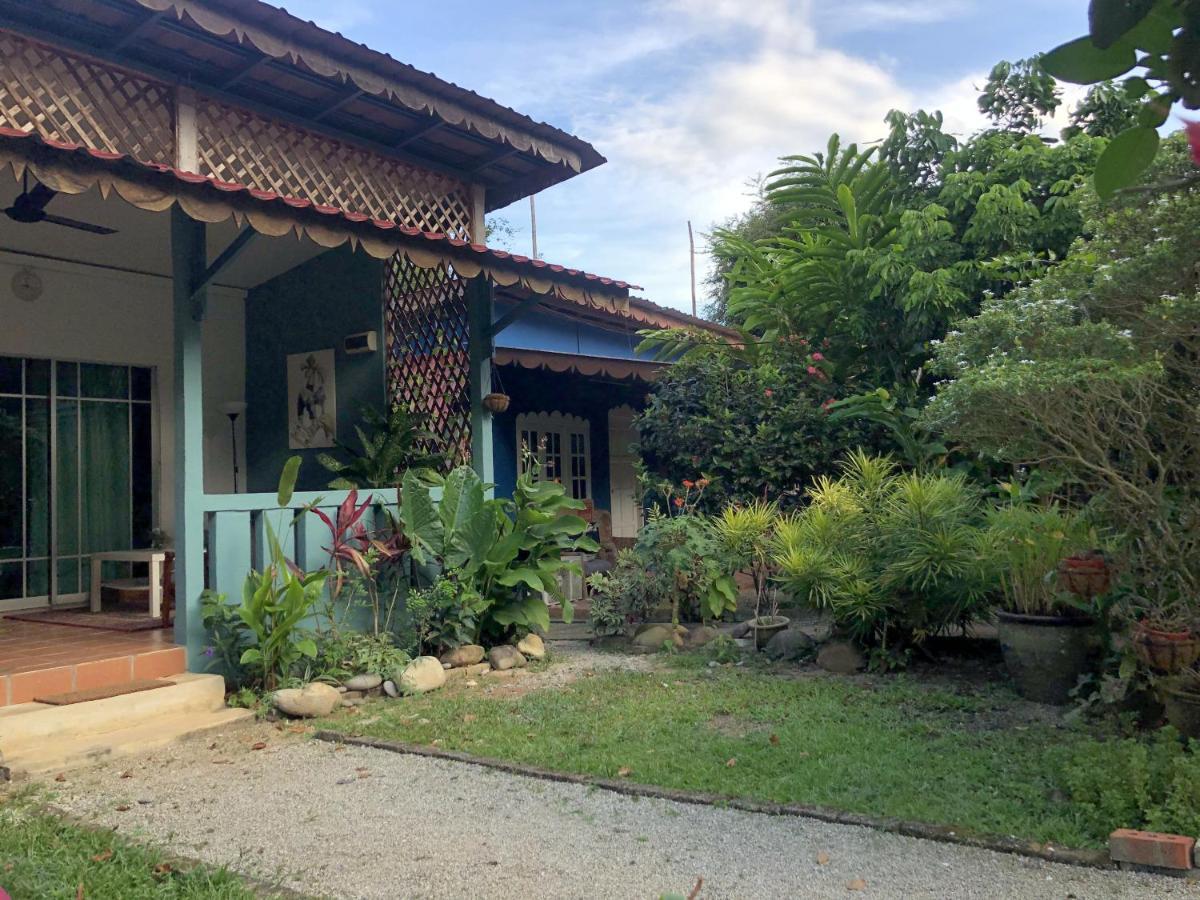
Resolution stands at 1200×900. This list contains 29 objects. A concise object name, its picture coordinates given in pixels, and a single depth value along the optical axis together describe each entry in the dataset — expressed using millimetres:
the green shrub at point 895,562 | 6250
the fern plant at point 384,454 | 7559
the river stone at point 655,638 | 7652
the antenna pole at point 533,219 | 37000
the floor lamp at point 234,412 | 8773
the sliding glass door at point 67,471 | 7738
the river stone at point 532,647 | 7277
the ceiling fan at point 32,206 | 6395
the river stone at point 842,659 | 6562
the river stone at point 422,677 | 6195
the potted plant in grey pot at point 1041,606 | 5453
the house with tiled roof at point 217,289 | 6039
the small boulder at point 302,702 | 5609
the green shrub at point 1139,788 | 3324
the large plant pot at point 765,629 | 7406
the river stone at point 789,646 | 7020
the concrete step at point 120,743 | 4680
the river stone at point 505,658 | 6988
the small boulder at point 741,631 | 7895
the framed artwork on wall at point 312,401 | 8383
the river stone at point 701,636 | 7711
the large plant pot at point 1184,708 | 4270
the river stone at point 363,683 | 6082
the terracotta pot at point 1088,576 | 5184
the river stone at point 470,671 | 6753
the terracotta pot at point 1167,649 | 4309
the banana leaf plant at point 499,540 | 6863
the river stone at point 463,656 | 6836
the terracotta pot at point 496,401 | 7949
